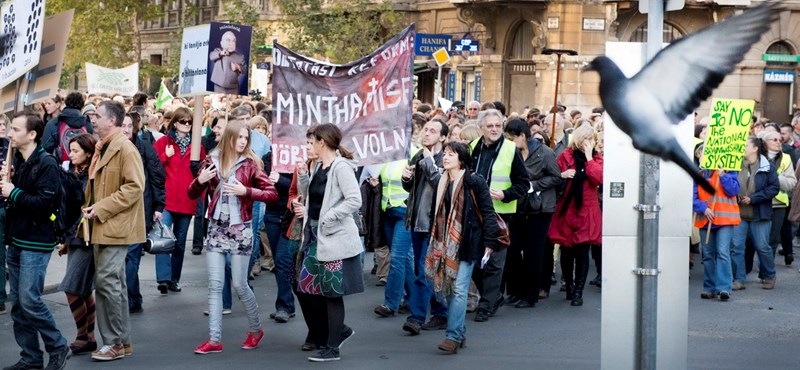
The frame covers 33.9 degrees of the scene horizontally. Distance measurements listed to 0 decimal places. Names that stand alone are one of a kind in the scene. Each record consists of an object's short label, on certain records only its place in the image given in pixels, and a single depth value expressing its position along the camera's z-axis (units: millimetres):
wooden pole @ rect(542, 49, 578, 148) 15744
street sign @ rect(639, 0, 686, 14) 6902
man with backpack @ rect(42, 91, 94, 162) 12812
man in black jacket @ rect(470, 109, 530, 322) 11531
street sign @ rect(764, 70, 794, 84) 37812
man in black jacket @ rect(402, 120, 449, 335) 10984
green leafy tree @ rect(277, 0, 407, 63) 38781
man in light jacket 9156
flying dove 4406
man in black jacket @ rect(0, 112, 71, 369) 8641
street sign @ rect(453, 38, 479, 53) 33781
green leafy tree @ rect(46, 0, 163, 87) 47094
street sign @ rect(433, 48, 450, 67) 28188
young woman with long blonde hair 9789
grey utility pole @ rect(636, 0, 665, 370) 7711
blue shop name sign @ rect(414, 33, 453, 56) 32406
